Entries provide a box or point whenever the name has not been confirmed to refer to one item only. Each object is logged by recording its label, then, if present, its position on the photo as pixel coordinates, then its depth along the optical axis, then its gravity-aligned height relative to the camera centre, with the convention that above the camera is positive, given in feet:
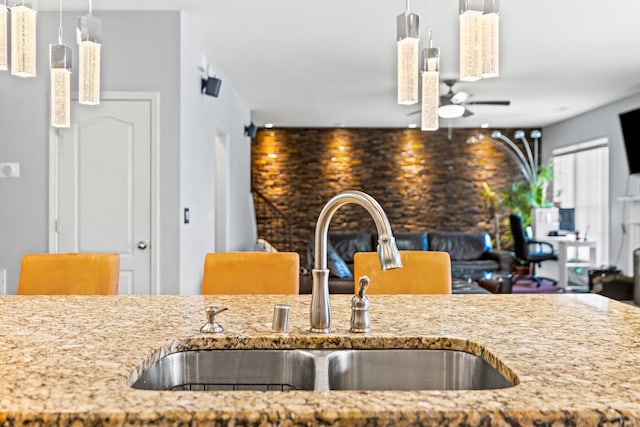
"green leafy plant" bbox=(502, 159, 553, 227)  29.19 +1.06
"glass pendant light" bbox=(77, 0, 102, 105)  6.14 +1.73
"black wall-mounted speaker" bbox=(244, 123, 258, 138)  25.27 +3.79
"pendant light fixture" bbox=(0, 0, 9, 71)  5.42 +1.74
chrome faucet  3.67 -0.25
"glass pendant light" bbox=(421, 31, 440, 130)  6.63 +1.53
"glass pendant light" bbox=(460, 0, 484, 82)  5.39 +1.71
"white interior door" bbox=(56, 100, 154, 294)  13.44 +0.44
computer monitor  27.12 -0.19
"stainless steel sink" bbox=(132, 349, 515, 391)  4.01 -1.13
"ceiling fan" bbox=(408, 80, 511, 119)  19.38 +3.97
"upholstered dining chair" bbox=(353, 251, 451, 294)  7.14 -0.79
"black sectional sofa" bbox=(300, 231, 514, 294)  25.39 -1.60
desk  24.70 -1.88
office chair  26.66 -1.61
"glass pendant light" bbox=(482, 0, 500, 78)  5.30 +1.68
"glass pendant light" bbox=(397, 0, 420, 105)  5.82 +1.69
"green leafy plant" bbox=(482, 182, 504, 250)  31.53 +0.56
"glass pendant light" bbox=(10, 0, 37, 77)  5.55 +1.78
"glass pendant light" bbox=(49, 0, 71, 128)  6.18 +1.47
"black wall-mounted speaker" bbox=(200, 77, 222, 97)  15.74 +3.62
